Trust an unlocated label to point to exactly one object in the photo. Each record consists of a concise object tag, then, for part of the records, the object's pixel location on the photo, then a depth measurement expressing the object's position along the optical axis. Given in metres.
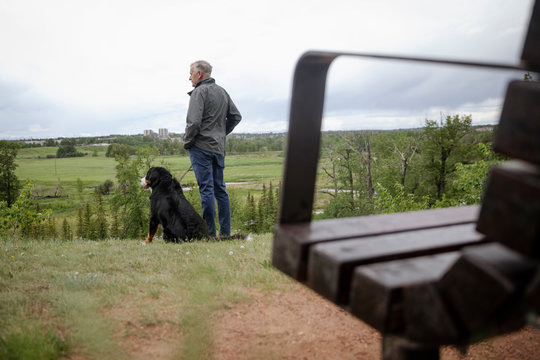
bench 0.81
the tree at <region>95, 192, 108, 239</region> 40.47
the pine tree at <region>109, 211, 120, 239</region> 38.04
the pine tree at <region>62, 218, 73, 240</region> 43.29
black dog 5.72
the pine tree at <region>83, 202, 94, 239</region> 40.74
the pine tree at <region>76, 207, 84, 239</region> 41.49
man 5.84
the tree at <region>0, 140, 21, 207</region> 28.00
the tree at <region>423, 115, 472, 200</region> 27.61
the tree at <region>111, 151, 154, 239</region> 31.98
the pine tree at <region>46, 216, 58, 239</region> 39.15
